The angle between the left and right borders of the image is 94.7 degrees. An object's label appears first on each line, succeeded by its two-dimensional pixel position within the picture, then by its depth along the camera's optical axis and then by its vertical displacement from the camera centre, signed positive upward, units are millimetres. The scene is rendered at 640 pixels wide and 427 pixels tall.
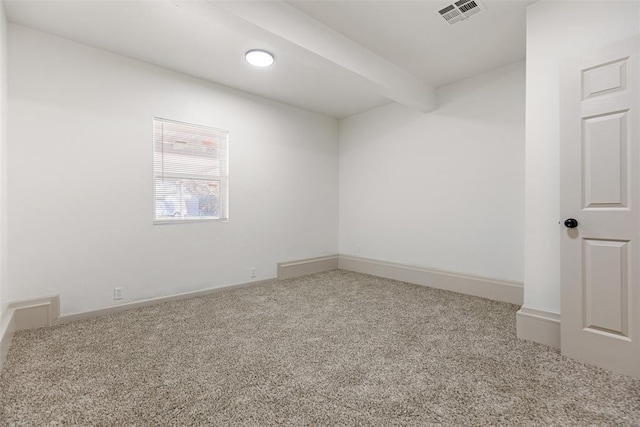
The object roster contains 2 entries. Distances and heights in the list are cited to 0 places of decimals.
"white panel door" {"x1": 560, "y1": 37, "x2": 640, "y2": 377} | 1896 +51
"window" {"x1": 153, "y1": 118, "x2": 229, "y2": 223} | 3502 +552
